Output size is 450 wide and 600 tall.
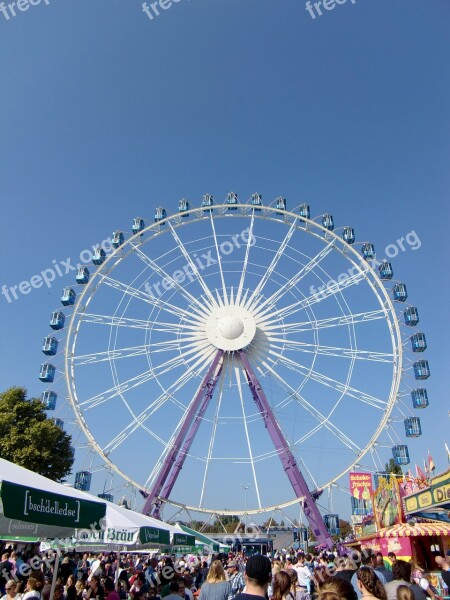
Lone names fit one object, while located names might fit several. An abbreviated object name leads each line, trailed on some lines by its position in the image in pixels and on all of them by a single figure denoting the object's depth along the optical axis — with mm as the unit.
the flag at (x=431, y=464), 25047
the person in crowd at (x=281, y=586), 5121
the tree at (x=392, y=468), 62991
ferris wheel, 29641
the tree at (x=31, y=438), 27062
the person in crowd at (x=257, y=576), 3439
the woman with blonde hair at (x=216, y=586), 5359
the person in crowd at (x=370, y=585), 3977
